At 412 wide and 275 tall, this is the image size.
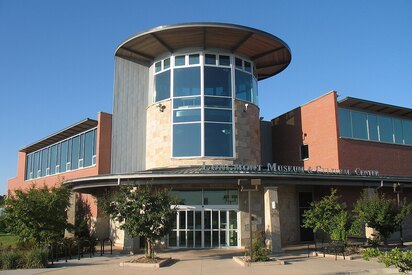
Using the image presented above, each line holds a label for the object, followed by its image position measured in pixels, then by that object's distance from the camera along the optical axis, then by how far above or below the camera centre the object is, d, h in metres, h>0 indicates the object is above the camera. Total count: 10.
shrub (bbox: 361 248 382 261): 7.66 -0.74
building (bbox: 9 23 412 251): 23.56 +4.72
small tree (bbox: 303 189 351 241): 19.83 -0.29
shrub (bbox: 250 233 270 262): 17.56 -1.60
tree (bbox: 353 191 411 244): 22.17 -0.16
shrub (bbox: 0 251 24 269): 16.28 -1.67
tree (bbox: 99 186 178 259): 17.84 +0.10
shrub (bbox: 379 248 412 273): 7.19 -0.79
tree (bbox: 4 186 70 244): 19.88 -0.06
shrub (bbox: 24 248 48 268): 16.70 -1.68
